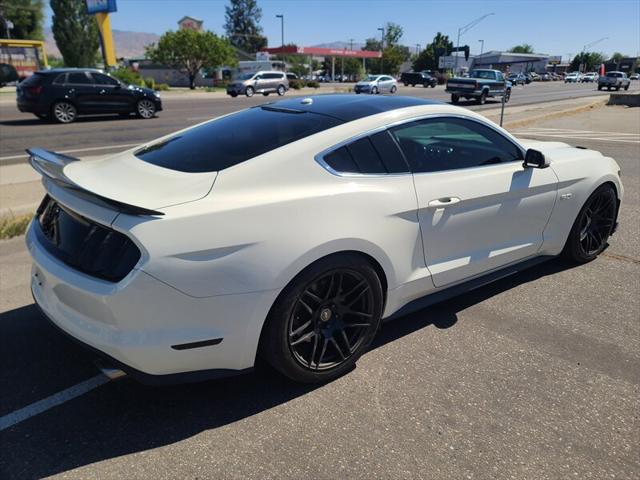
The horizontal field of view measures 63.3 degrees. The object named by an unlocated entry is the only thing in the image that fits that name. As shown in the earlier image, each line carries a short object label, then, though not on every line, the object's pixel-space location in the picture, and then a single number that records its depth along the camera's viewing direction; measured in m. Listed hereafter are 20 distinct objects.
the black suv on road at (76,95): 15.61
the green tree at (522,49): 163.00
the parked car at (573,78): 84.75
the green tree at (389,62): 88.50
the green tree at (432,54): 99.56
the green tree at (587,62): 132.79
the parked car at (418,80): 59.04
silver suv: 35.53
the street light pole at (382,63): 87.88
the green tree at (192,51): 54.54
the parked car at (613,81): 50.75
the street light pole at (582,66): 113.72
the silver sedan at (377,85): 37.47
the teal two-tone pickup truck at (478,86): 26.94
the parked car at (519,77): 51.97
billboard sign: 40.47
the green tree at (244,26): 124.22
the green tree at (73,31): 58.00
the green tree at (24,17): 61.44
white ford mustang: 2.30
